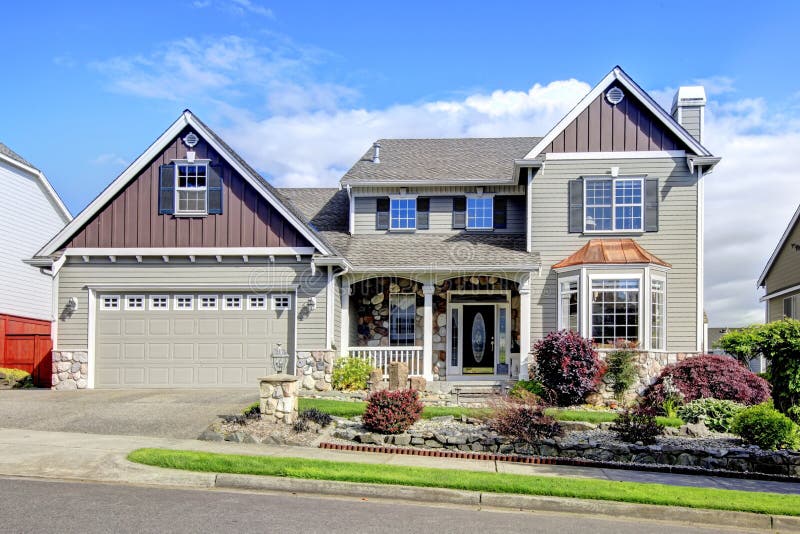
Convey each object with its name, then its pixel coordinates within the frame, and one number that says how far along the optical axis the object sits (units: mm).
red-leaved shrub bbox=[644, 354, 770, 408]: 16625
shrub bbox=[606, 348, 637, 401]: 19156
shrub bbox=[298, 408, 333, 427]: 14547
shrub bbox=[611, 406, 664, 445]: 13688
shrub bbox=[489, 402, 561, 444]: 13555
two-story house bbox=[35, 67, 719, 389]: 19891
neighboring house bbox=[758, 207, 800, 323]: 26828
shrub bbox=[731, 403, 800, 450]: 13359
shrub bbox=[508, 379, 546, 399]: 18716
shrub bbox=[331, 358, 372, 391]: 19562
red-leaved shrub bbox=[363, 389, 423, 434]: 13883
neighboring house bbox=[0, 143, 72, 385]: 26781
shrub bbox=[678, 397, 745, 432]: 15336
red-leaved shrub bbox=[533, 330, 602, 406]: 18141
